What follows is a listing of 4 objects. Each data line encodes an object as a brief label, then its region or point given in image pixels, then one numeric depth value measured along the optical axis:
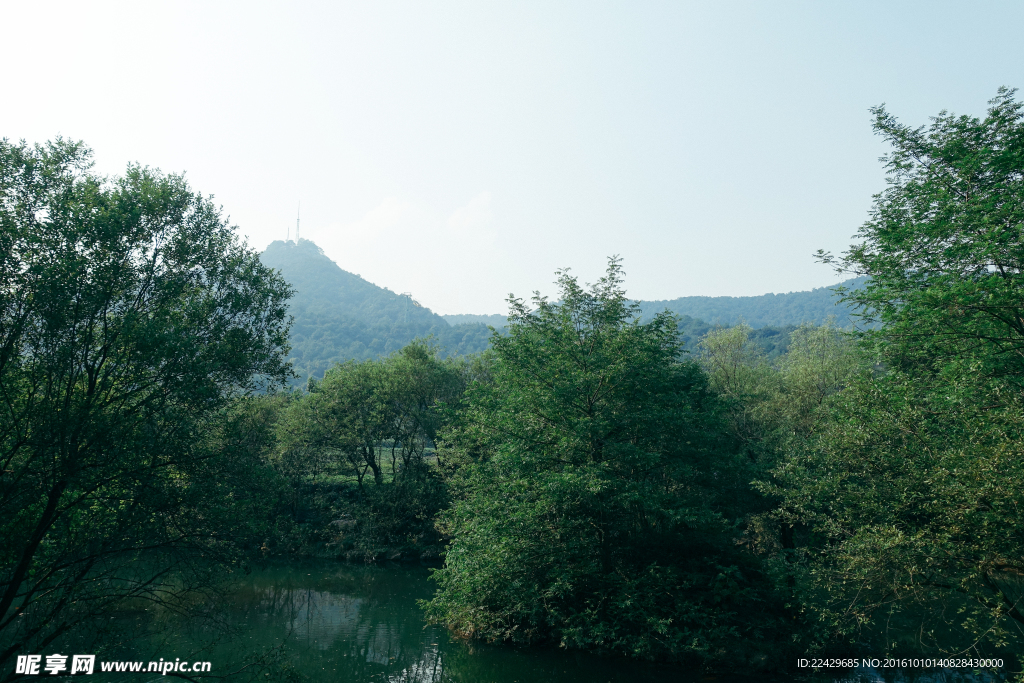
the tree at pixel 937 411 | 13.20
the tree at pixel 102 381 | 12.23
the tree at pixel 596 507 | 20.38
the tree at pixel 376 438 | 42.81
